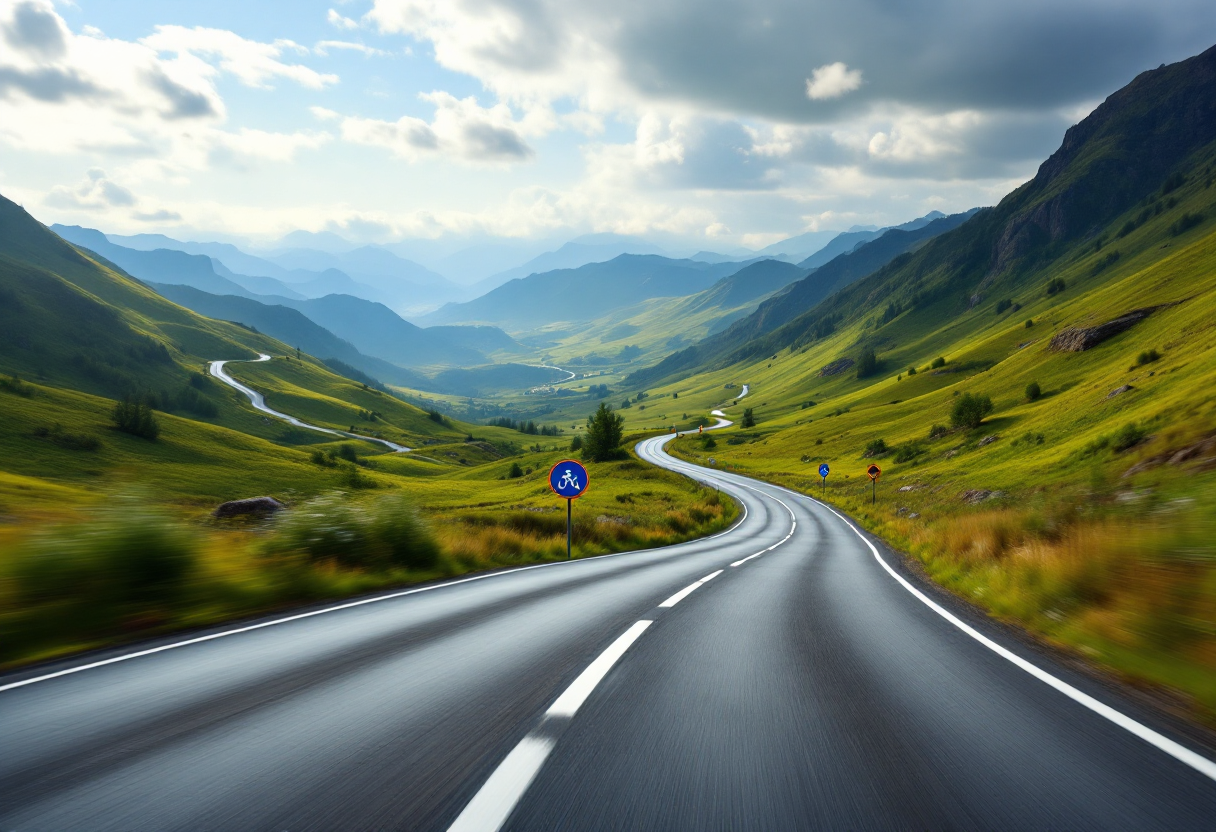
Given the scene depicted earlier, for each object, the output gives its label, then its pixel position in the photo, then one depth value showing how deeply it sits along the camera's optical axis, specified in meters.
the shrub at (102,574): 6.59
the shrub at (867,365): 185.75
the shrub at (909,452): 65.66
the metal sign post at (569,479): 15.33
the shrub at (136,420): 95.69
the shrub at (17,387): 101.06
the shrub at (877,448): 77.47
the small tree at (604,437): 71.06
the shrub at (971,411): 64.62
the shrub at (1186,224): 155.25
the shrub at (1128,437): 33.12
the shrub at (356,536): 10.73
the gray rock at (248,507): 30.56
